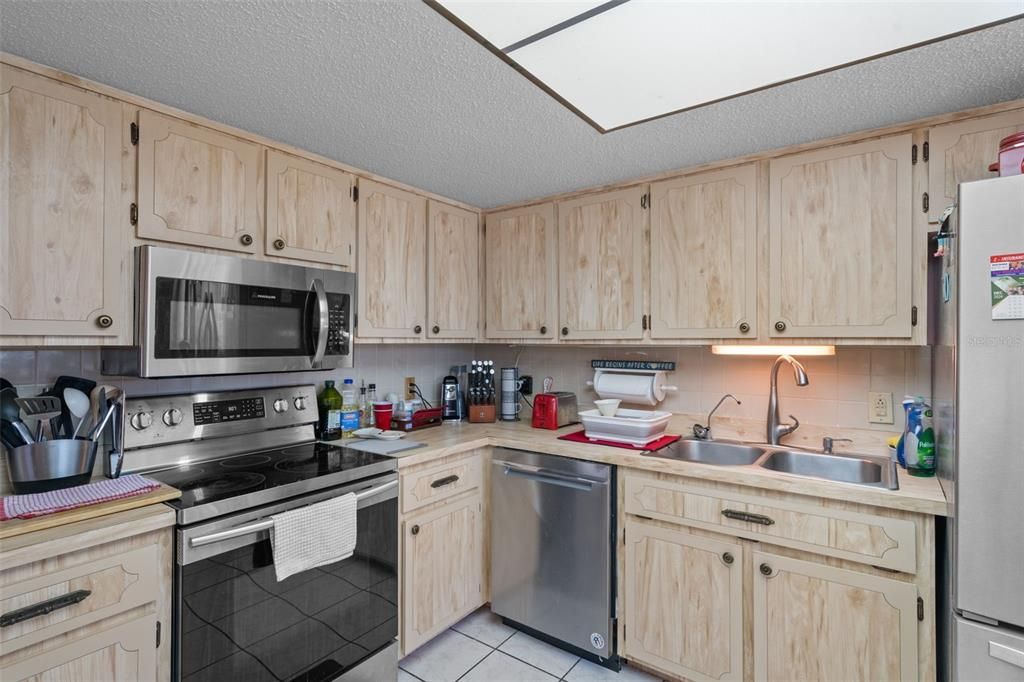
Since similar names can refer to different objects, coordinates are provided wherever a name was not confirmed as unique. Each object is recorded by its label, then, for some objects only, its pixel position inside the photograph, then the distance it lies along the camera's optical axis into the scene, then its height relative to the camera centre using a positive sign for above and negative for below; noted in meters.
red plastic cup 2.55 -0.37
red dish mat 2.20 -0.45
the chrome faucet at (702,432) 2.34 -0.41
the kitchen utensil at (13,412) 1.42 -0.20
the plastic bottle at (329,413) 2.33 -0.33
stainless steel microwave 1.62 +0.09
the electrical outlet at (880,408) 2.05 -0.27
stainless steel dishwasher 2.08 -0.90
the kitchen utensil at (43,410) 1.47 -0.21
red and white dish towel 1.27 -0.42
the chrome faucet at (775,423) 2.20 -0.35
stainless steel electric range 1.45 -0.62
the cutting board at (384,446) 2.13 -0.45
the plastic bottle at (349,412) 2.39 -0.33
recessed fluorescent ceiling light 1.12 +0.73
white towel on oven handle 1.59 -0.64
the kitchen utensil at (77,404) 1.56 -0.20
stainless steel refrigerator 1.25 -0.23
